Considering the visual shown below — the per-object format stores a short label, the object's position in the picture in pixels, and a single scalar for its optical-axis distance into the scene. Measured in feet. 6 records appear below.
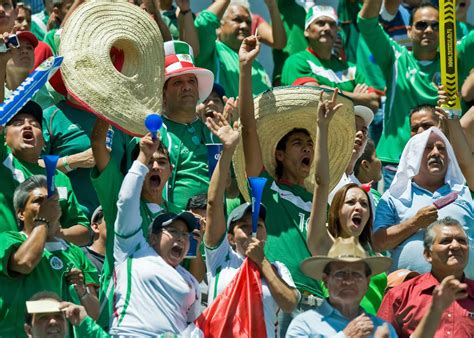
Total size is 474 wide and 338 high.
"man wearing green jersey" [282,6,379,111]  83.82
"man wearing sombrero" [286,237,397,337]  54.08
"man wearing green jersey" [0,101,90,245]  62.39
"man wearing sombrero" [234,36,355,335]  63.82
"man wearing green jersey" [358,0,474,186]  80.64
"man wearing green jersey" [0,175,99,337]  57.47
